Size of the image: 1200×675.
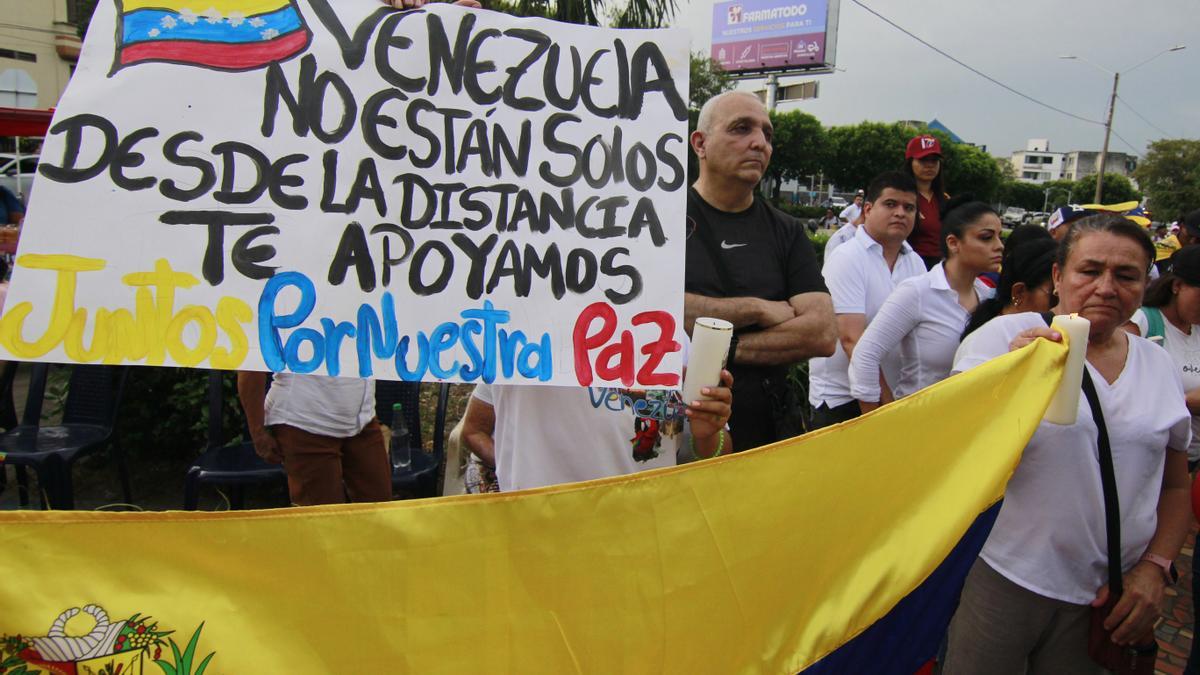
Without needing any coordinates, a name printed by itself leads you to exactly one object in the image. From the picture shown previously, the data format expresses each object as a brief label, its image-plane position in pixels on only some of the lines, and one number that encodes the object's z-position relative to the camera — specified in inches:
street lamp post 1346.0
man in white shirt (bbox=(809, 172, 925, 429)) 134.6
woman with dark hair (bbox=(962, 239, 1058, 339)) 101.5
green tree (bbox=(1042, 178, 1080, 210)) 2649.9
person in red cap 186.4
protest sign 53.6
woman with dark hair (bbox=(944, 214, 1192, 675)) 74.7
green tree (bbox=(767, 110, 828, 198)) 1892.2
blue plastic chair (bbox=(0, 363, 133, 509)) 141.2
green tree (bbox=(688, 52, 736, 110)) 1082.1
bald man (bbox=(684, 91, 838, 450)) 93.4
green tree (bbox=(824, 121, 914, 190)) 1870.1
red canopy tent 213.8
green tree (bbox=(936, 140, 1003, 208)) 1680.6
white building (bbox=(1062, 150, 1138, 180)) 4318.7
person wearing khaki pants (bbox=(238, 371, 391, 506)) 112.3
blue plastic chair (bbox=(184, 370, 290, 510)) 136.6
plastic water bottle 151.6
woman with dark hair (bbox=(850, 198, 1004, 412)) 116.4
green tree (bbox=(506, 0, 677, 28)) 276.1
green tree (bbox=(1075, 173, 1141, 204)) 2662.4
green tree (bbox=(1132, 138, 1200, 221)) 2187.5
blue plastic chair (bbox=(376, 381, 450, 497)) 148.4
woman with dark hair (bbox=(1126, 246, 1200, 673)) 135.9
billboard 1914.4
